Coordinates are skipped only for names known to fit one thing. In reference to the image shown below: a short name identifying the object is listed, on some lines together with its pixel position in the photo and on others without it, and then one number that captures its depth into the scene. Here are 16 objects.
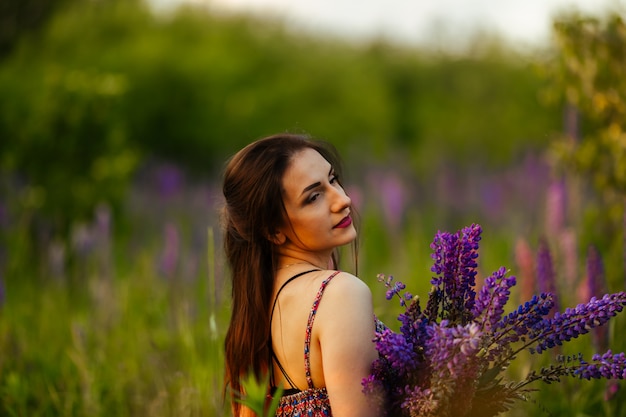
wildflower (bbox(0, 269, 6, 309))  4.38
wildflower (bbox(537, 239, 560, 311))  3.80
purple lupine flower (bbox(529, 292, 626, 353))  3.04
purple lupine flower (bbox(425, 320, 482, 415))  3.00
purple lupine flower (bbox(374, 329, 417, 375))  3.04
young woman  3.20
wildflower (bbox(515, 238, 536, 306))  4.13
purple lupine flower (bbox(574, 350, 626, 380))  3.03
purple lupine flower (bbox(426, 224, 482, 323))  3.09
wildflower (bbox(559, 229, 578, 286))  4.37
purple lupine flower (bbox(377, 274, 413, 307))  3.07
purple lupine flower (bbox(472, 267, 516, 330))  3.07
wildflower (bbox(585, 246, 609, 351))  3.82
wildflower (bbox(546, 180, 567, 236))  4.68
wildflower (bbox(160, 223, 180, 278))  4.39
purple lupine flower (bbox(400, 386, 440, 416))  3.03
